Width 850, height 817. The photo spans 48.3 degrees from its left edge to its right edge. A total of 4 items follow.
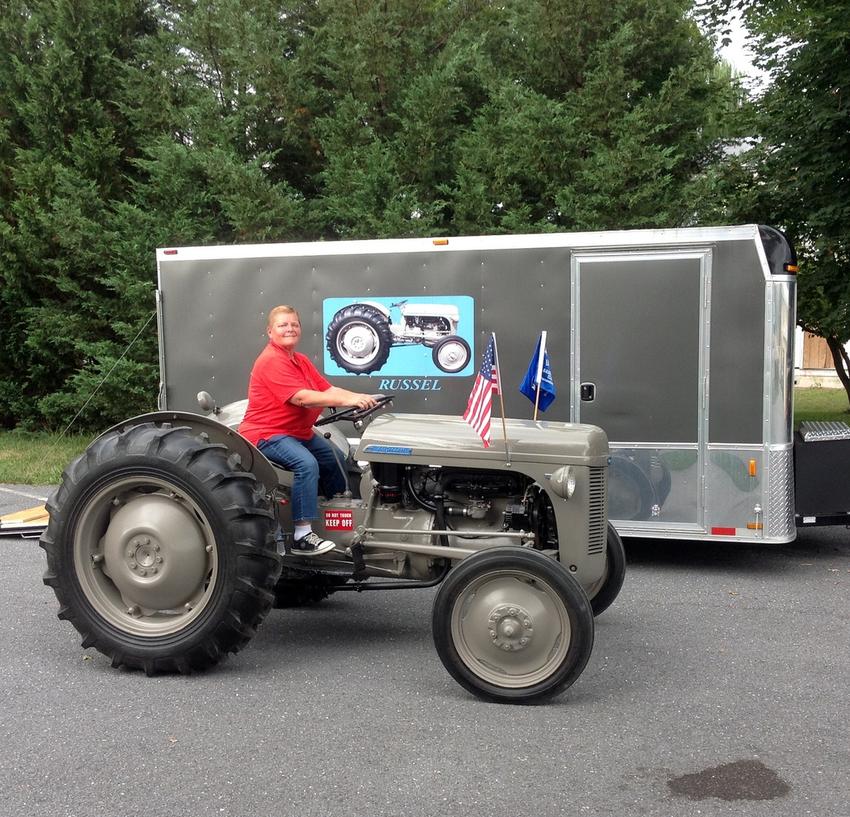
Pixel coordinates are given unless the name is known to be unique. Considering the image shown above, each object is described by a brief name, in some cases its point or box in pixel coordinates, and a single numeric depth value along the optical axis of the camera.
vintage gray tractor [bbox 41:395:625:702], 4.59
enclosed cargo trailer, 7.22
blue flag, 6.51
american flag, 4.78
